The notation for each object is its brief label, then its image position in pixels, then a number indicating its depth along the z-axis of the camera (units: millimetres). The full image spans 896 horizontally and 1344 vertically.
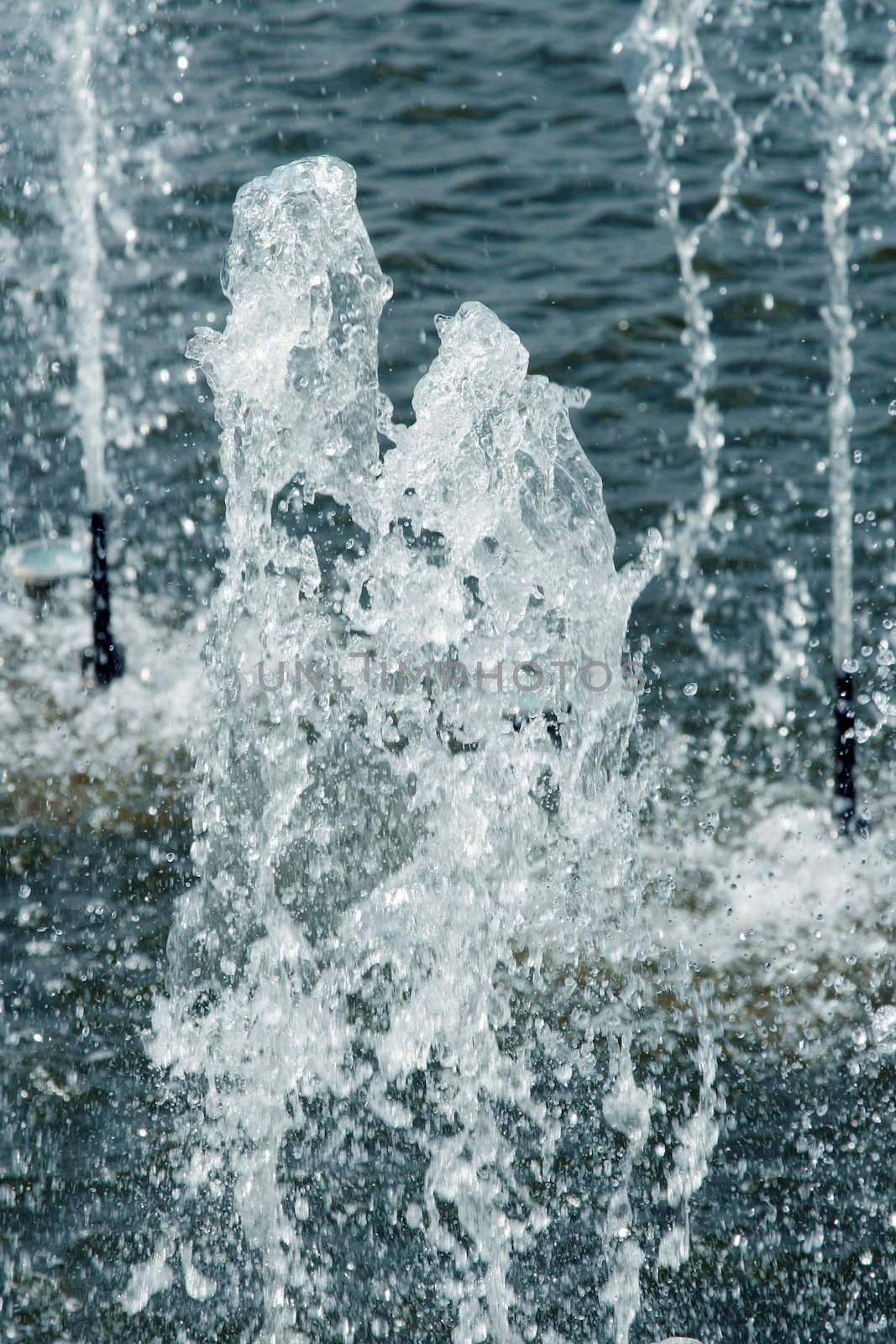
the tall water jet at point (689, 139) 13875
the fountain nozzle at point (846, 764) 9453
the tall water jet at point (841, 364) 9508
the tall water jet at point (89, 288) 10953
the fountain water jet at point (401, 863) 6789
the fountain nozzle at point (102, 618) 10797
